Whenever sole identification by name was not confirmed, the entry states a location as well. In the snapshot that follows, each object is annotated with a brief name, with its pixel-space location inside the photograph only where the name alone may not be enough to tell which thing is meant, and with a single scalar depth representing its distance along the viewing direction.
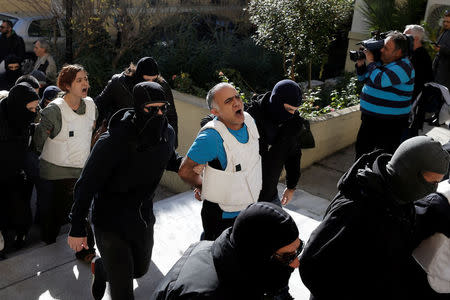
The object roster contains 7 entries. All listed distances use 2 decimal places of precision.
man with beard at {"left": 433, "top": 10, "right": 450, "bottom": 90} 7.43
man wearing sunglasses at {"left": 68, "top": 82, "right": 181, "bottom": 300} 3.06
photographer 5.11
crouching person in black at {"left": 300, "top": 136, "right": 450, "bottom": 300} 2.40
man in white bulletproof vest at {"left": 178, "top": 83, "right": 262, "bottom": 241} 3.32
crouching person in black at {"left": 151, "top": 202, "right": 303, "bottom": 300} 1.90
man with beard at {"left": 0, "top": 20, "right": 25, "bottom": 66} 8.77
